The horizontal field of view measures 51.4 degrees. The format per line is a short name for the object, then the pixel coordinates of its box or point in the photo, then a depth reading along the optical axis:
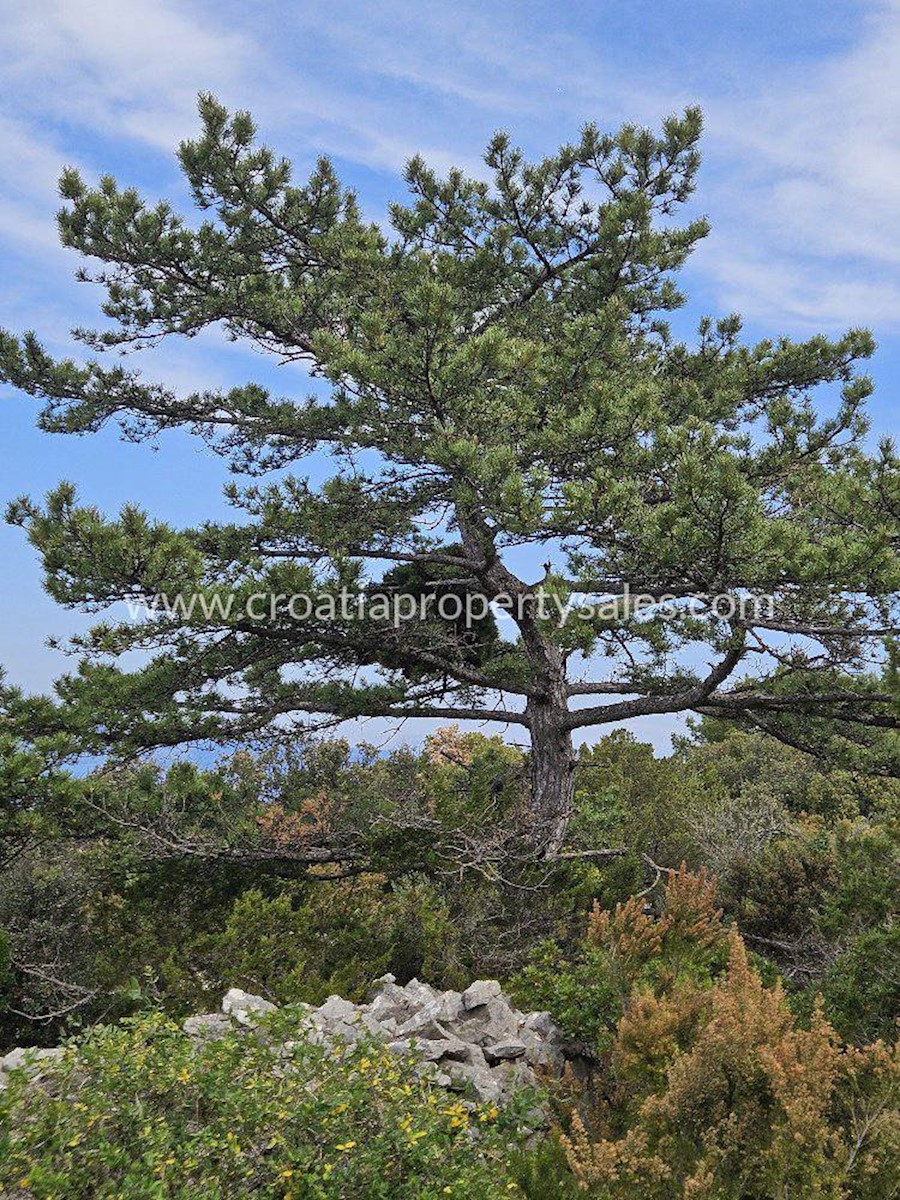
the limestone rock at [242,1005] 5.17
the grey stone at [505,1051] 5.33
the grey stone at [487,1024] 5.51
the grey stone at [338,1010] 5.66
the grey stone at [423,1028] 5.33
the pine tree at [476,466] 7.71
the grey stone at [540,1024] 5.52
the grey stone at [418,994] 6.09
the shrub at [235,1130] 3.44
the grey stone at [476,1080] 4.82
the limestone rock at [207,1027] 4.67
